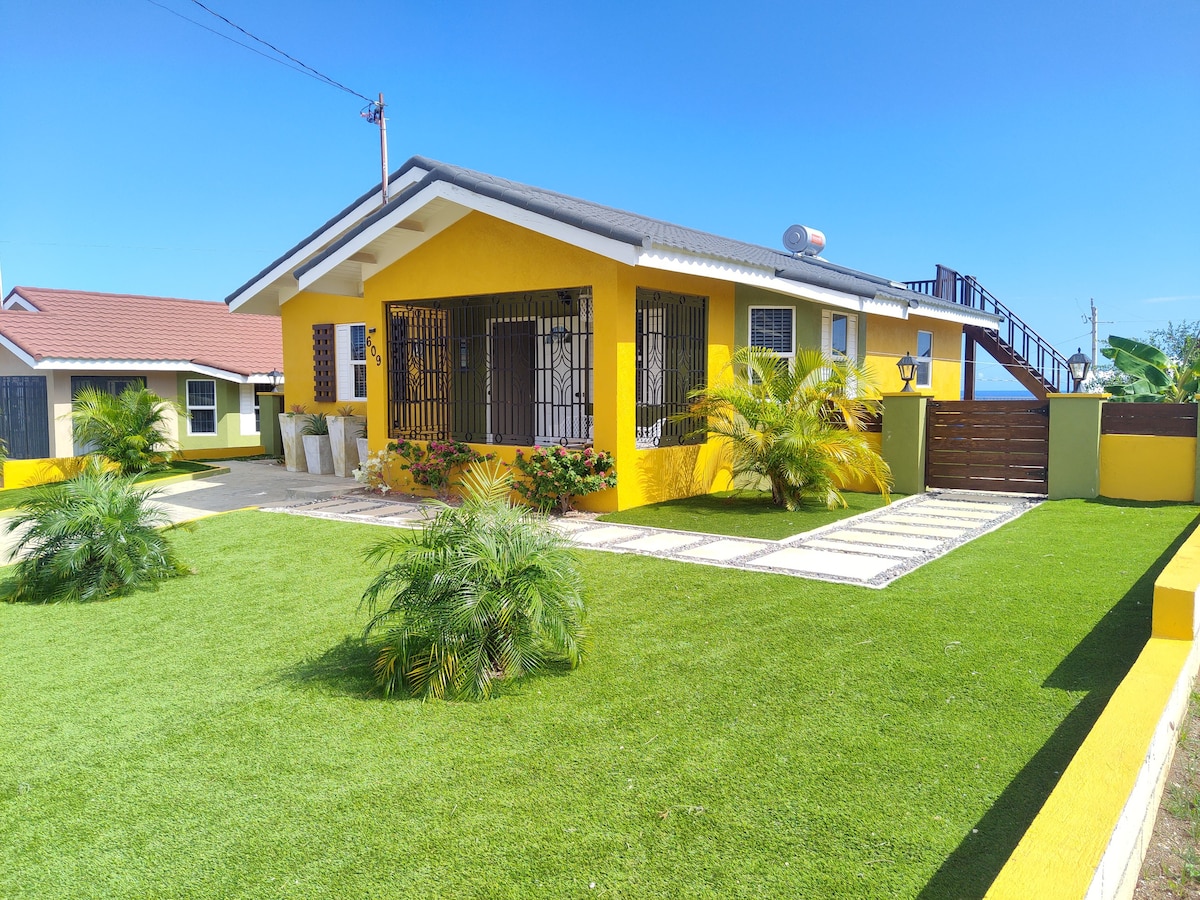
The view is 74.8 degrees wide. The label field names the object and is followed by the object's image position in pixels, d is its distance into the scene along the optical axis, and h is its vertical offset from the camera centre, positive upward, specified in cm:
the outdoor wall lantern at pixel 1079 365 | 1384 +82
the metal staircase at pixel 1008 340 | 1811 +172
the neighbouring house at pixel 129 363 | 1691 +115
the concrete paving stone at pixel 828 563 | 642 -130
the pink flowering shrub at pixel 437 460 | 1084 -66
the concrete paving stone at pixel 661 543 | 757 -130
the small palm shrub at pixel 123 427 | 1458 -24
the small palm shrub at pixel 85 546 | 638 -109
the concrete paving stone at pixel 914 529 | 806 -125
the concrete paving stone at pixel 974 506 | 960 -120
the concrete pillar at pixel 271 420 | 1784 -15
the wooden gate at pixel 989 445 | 1045 -47
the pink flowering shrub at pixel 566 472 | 931 -71
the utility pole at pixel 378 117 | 1717 +661
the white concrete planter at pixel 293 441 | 1495 -52
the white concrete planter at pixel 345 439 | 1393 -46
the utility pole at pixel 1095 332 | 4052 +422
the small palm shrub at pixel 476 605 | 418 -103
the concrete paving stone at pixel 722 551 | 714 -130
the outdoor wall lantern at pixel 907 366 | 1138 +69
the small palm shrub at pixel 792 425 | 934 -16
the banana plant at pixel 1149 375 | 1300 +61
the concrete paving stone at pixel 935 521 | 859 -123
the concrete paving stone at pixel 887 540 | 749 -127
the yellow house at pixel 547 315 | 947 +151
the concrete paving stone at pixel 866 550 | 708 -128
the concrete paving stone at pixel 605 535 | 802 -129
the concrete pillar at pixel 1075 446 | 1002 -45
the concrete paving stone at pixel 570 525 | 859 -127
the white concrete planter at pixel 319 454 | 1441 -75
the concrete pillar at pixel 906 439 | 1092 -38
